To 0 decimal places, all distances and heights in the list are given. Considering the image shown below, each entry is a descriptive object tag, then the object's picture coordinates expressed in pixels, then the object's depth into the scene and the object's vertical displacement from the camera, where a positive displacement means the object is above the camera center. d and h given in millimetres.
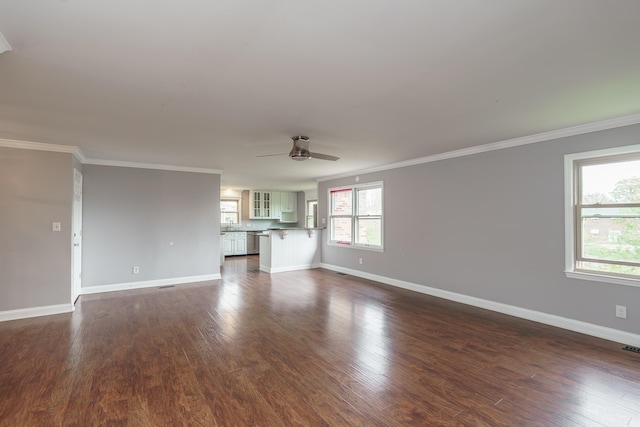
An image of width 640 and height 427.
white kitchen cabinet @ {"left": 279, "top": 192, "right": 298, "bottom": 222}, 11586 +342
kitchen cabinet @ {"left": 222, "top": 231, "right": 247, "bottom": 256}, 10340 -932
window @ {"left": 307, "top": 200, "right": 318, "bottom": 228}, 11080 +141
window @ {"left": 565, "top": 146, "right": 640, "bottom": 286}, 3316 +12
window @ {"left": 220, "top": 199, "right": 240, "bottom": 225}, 11234 +174
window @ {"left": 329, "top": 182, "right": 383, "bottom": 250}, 6586 -4
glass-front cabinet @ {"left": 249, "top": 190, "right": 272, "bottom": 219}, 11016 +412
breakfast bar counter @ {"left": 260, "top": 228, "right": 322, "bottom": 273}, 7363 -853
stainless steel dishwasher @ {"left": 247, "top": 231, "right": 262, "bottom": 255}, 10938 -968
